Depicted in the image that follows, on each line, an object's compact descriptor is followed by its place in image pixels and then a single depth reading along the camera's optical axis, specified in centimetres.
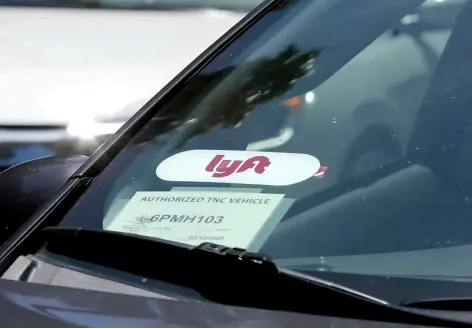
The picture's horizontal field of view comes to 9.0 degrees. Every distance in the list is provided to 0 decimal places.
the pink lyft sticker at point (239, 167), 258
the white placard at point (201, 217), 254
